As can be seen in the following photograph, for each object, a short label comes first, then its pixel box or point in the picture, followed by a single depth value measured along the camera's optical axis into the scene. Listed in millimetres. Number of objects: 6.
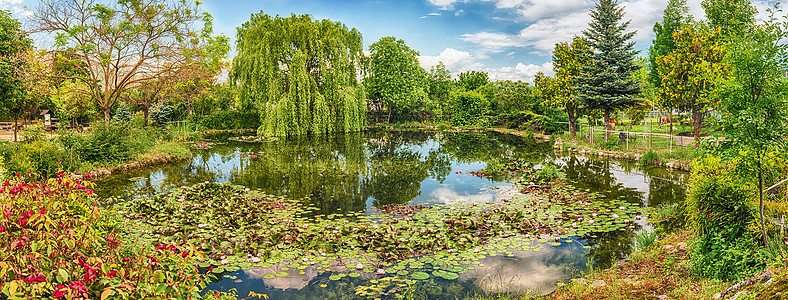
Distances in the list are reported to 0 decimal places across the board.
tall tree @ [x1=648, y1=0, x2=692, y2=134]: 26656
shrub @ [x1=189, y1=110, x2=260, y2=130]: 33275
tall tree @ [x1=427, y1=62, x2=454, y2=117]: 43375
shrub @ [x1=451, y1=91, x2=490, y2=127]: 34219
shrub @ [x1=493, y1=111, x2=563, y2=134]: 24844
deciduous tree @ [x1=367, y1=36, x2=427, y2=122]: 36188
